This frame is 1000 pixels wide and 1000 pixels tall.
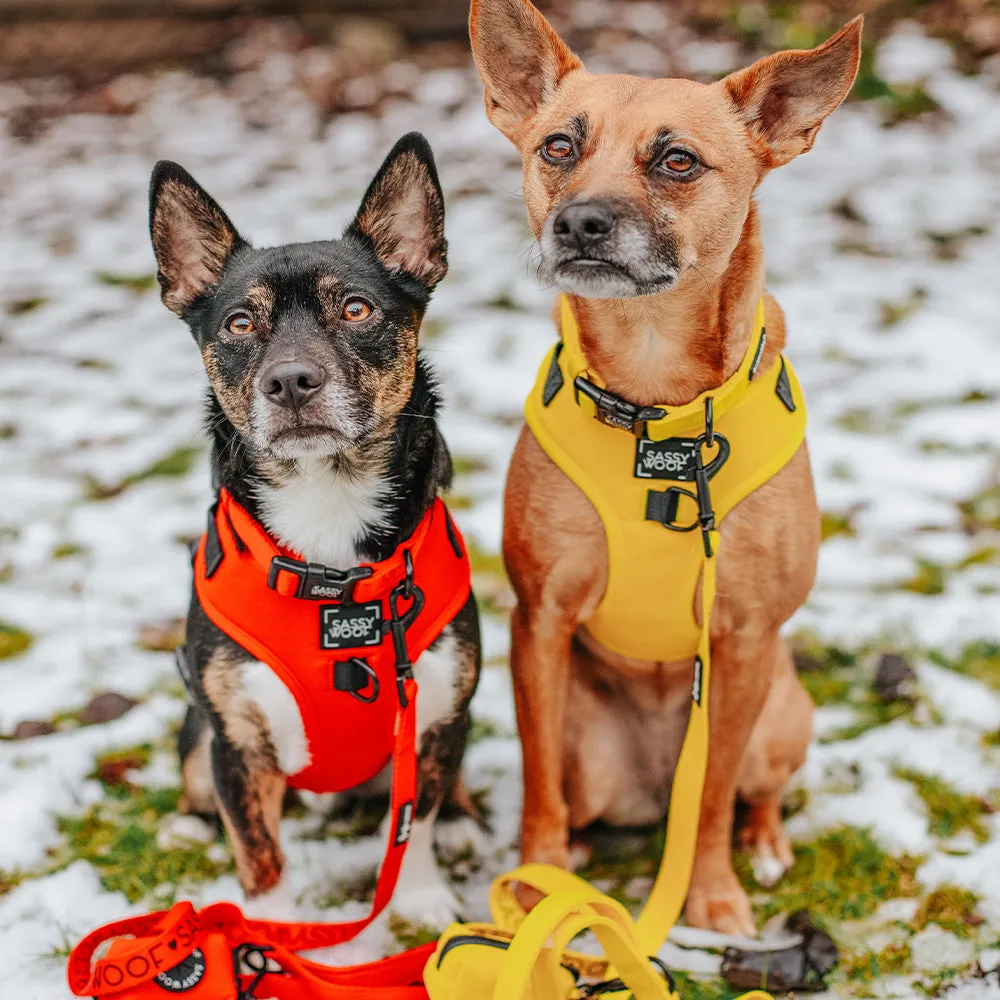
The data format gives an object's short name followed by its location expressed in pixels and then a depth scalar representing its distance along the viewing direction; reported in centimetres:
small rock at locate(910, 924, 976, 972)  280
